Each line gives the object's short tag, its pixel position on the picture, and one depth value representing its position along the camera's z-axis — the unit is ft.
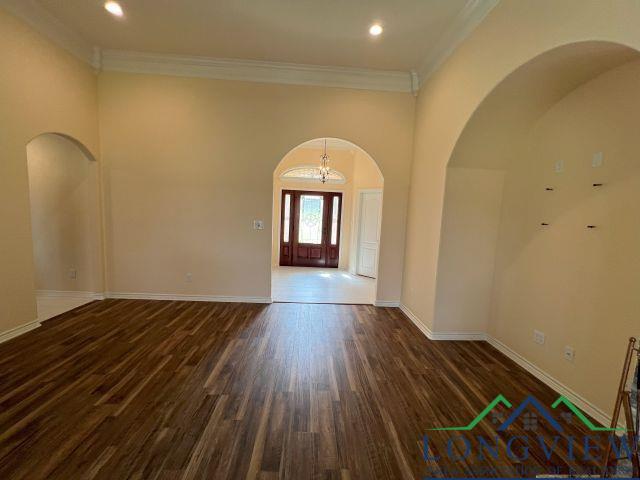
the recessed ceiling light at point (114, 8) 9.87
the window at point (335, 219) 26.84
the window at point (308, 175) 26.16
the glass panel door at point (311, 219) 26.91
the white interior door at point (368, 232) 23.55
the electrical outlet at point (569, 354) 7.83
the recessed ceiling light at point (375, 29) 10.32
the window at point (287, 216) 26.78
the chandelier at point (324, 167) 23.49
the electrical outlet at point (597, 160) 7.32
